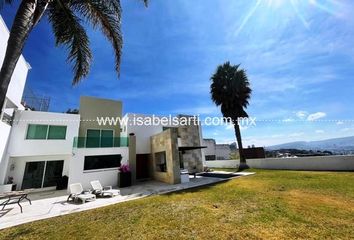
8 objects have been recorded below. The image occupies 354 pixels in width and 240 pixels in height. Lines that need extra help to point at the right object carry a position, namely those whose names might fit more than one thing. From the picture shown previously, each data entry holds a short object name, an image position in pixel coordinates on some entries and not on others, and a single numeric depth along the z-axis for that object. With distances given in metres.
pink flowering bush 14.55
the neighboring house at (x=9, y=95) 10.84
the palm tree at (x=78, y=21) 4.92
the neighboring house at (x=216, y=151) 33.83
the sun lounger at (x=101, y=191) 10.77
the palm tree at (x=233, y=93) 21.73
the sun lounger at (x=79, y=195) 9.79
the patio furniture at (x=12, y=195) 7.79
